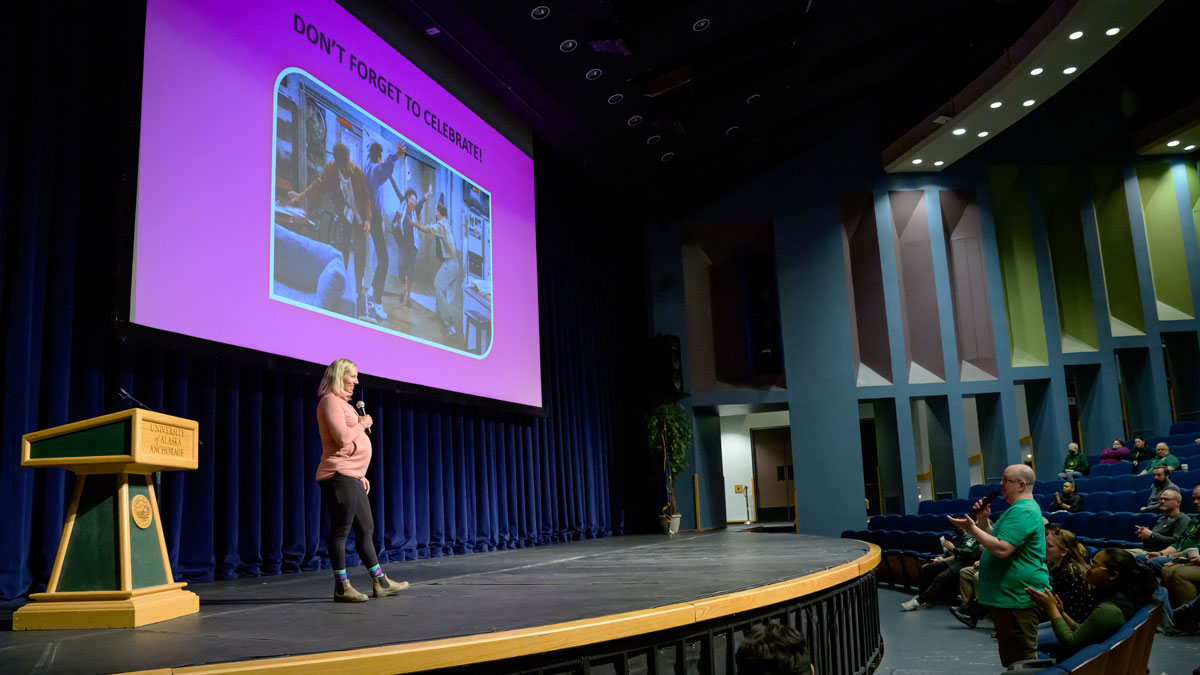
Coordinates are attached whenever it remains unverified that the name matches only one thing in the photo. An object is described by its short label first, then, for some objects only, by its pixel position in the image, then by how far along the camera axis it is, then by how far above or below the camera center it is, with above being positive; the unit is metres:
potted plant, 11.18 +0.30
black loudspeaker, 11.62 +1.36
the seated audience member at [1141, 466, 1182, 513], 6.32 -0.35
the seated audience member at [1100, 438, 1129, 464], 10.60 -0.14
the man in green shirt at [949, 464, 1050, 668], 3.17 -0.46
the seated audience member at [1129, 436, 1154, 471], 9.75 -0.13
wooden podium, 2.79 -0.16
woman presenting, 3.29 +0.04
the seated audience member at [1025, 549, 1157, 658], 2.99 -0.57
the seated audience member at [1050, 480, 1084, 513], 7.88 -0.53
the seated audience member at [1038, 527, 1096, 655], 3.48 -0.55
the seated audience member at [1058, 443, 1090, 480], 10.55 -0.24
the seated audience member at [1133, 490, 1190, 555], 5.46 -0.58
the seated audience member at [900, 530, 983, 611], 6.55 -0.96
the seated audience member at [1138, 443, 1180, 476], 7.94 -0.19
